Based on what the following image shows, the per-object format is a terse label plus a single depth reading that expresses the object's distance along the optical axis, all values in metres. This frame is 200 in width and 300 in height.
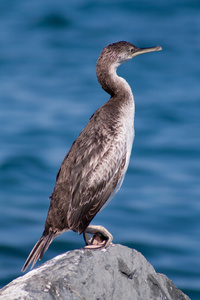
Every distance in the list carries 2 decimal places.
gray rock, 12.08
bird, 15.35
